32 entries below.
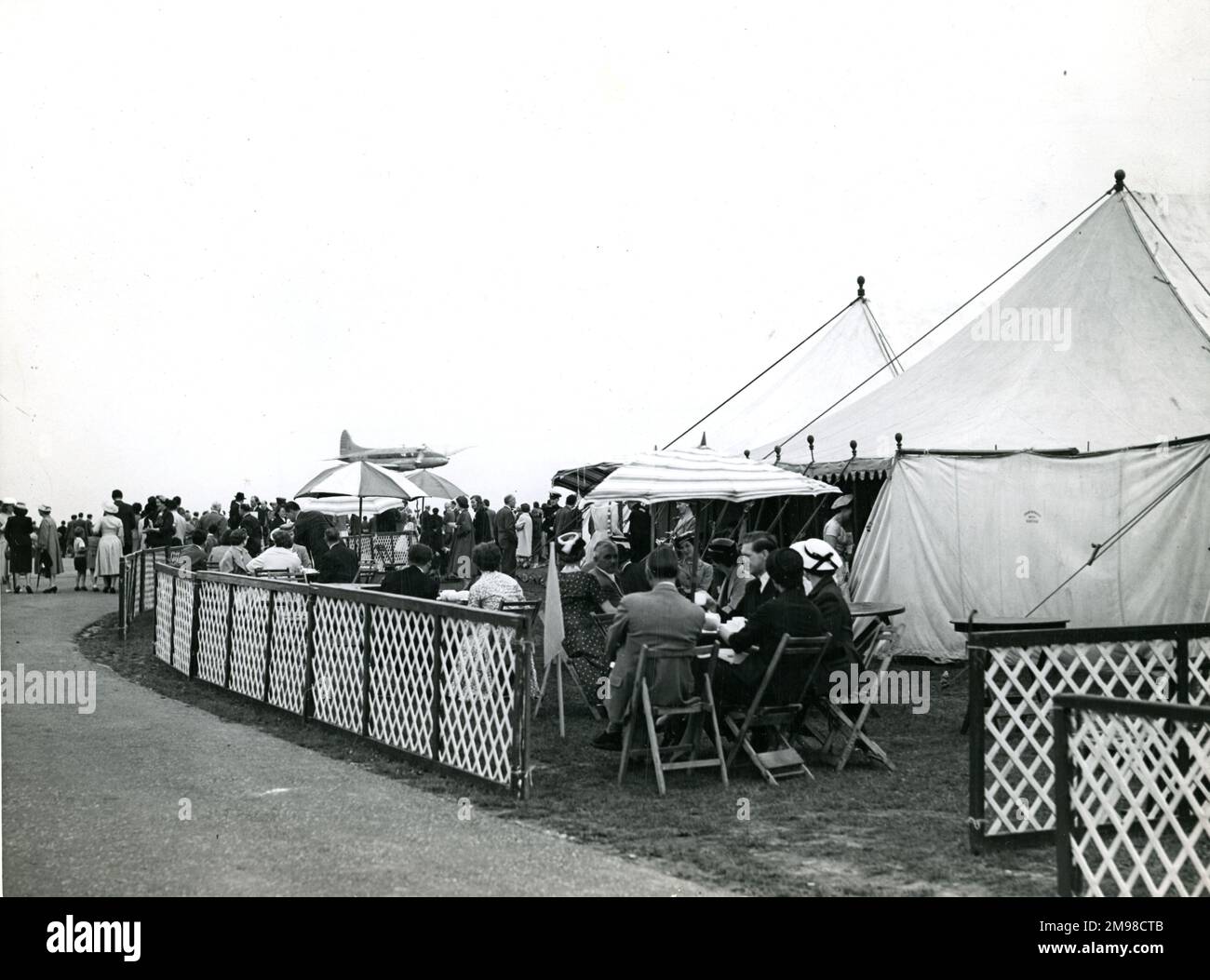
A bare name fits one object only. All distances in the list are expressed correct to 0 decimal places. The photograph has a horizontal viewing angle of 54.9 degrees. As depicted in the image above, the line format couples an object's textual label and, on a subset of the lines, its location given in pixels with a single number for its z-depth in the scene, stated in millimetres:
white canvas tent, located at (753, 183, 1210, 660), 11242
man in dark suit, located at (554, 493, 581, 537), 23453
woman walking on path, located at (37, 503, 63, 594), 22688
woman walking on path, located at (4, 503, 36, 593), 21078
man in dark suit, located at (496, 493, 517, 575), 24109
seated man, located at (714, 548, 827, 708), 7434
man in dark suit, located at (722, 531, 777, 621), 8859
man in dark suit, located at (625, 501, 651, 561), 19625
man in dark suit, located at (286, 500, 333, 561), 15008
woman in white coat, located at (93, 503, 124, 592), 21784
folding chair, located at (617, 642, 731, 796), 7059
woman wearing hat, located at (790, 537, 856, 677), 7961
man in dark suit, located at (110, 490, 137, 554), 23391
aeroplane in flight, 28266
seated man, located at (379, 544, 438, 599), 9070
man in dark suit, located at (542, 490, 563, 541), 28156
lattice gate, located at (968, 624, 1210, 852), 5633
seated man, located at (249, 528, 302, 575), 11539
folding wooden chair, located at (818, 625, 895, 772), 7578
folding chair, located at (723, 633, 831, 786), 7223
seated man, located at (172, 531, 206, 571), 13922
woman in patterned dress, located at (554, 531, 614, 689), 9211
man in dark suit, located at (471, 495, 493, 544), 25406
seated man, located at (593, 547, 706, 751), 7203
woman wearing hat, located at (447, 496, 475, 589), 22688
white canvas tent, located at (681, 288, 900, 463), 17719
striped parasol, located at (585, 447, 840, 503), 10039
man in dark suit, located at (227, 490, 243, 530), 21403
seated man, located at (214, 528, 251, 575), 12461
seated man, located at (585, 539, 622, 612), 9461
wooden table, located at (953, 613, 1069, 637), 8585
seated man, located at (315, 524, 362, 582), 11555
